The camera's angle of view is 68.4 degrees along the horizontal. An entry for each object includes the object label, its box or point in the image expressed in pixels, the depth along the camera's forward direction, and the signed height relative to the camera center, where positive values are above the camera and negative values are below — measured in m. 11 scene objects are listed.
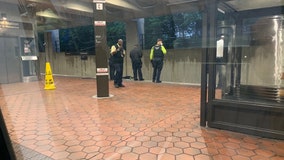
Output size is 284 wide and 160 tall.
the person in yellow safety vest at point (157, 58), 7.09 +0.21
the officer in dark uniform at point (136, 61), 7.77 +0.13
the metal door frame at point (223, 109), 2.47 -0.58
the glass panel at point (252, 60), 3.00 +0.05
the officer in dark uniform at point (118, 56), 6.10 +0.24
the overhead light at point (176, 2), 4.46 +1.48
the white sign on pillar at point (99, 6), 4.55 +1.28
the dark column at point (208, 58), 2.69 +0.07
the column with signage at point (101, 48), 4.59 +0.37
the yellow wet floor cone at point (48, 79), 6.45 -0.43
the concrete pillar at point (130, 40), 8.51 +1.02
